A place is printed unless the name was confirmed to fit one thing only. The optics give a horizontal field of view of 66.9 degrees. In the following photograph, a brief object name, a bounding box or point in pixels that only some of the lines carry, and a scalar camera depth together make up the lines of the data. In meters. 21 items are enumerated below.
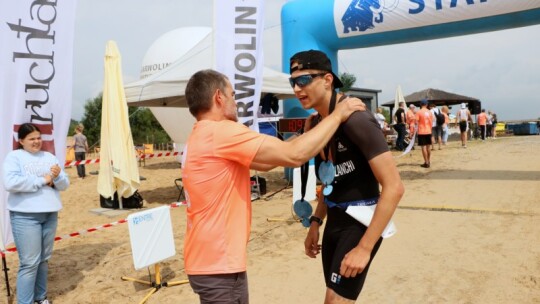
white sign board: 4.07
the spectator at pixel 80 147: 13.66
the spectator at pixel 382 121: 17.63
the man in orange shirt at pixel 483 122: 20.47
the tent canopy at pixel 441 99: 23.36
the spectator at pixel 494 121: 24.61
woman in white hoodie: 3.68
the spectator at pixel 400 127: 15.47
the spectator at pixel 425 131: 11.32
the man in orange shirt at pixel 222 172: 1.89
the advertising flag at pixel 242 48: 5.93
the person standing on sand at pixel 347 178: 1.90
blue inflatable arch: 7.75
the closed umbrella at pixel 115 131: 7.76
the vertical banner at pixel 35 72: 3.78
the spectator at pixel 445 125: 17.94
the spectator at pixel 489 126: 23.56
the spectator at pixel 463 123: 16.98
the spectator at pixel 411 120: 16.18
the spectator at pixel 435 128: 16.60
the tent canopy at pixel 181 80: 8.06
